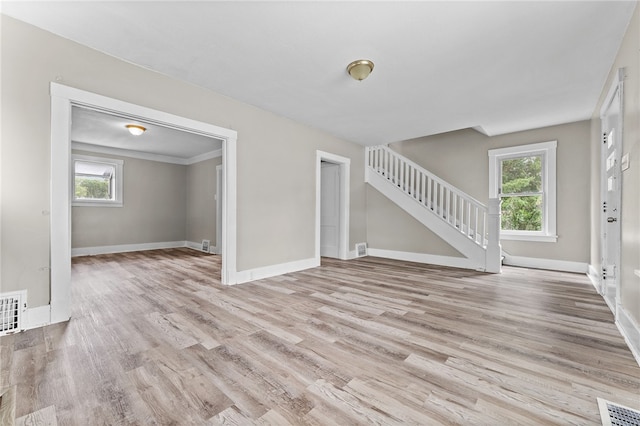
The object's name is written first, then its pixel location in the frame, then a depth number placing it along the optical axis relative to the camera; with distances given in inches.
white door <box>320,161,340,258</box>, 222.8
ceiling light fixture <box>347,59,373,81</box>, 103.4
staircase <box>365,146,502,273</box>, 173.3
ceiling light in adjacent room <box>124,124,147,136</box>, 179.8
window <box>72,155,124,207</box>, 233.8
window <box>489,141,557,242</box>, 187.5
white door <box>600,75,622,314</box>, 111.4
